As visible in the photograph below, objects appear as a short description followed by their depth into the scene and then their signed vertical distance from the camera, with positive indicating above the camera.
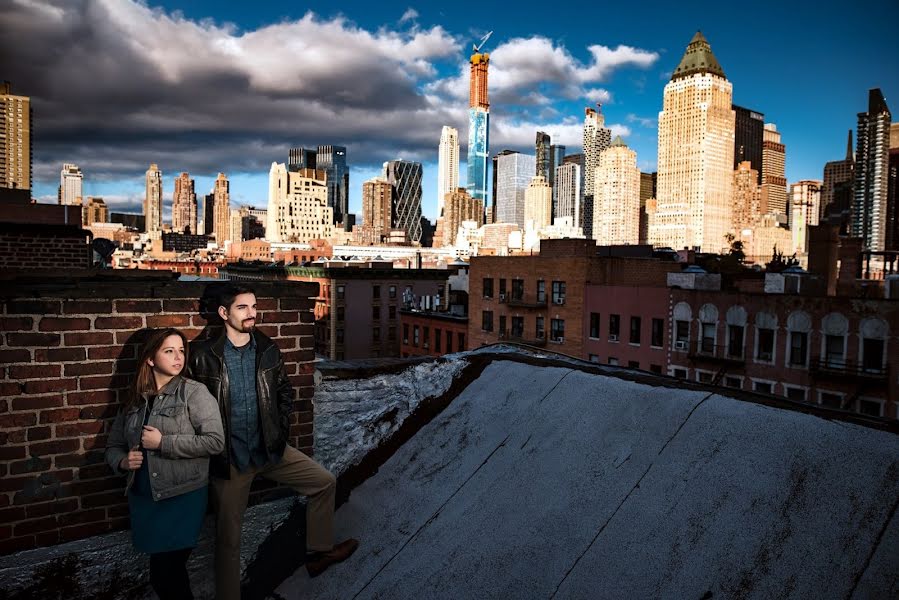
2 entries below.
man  4.39 -1.03
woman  4.04 -1.19
